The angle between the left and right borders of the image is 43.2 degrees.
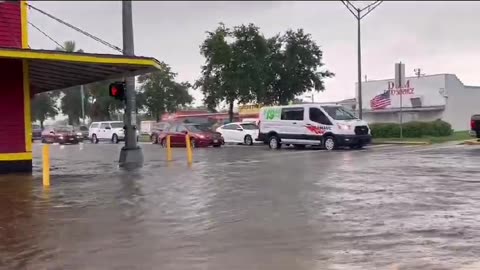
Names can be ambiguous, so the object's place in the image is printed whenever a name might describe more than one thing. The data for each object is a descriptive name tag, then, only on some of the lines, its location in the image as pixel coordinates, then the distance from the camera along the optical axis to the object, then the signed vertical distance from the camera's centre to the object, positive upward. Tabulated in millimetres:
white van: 26953 -137
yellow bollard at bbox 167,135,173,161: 22189 -975
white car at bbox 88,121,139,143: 45844 -264
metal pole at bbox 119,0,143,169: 19906 -267
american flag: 49656 +1766
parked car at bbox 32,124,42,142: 64738 -447
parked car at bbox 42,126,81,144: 46756 -454
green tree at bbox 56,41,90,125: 78188 +3405
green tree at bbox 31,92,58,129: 79625 +3037
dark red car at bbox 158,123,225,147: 33562 -497
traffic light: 19719 +1244
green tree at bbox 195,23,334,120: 42656 +4198
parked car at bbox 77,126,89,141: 52328 -277
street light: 33844 +4472
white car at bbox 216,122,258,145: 35625 -392
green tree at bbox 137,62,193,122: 66188 +3861
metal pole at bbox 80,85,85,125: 70088 +3134
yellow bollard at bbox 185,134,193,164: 20536 -1026
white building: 44019 +1651
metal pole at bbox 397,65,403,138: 32428 +2445
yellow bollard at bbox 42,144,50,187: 13844 -856
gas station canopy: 15000 +1835
